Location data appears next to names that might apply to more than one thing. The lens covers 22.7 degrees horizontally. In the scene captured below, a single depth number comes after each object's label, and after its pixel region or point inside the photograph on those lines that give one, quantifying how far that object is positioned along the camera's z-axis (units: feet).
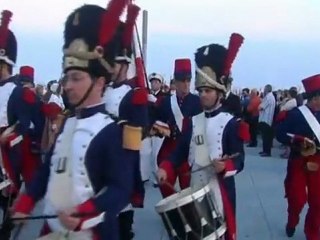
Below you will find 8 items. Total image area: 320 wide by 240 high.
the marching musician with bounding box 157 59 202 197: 28.91
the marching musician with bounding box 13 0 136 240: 12.41
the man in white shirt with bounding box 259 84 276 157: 59.62
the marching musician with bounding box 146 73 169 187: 28.78
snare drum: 16.60
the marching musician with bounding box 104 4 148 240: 20.98
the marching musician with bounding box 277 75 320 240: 24.91
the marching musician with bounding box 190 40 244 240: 18.45
